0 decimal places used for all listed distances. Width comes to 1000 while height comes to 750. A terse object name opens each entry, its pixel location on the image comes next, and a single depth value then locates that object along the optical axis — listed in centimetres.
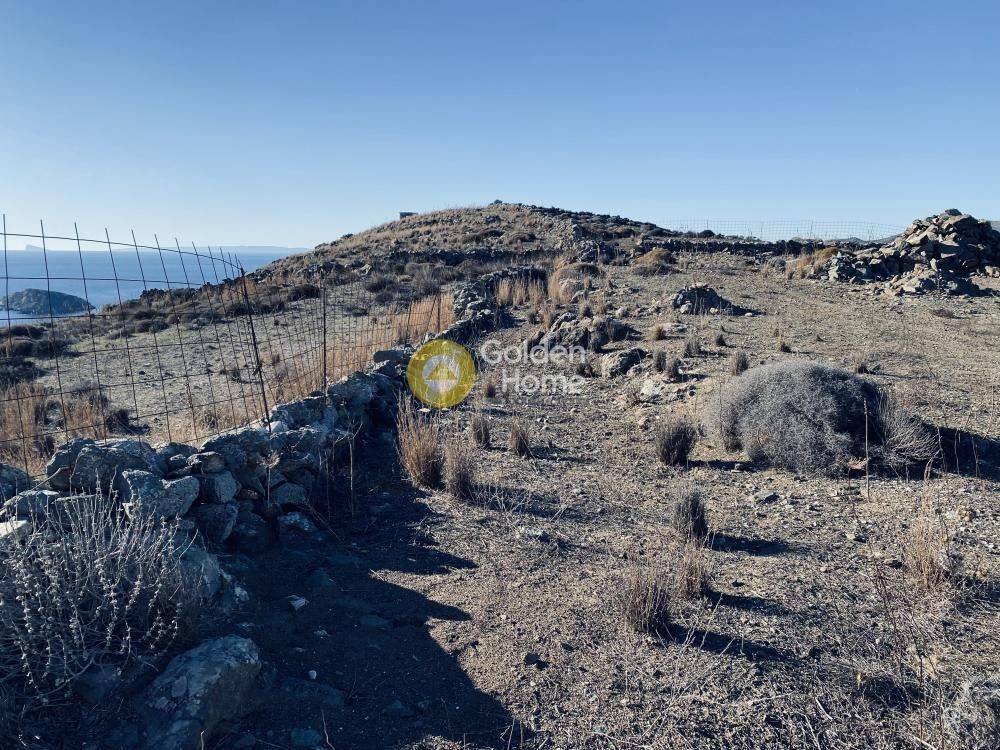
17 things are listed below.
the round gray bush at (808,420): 536
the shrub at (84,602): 254
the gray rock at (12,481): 362
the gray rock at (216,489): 430
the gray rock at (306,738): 270
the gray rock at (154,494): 365
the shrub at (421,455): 558
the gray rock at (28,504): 332
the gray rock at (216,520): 412
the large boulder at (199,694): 253
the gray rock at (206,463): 436
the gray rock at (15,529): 297
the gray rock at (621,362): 926
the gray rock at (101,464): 377
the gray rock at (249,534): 426
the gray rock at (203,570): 330
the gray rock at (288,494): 480
